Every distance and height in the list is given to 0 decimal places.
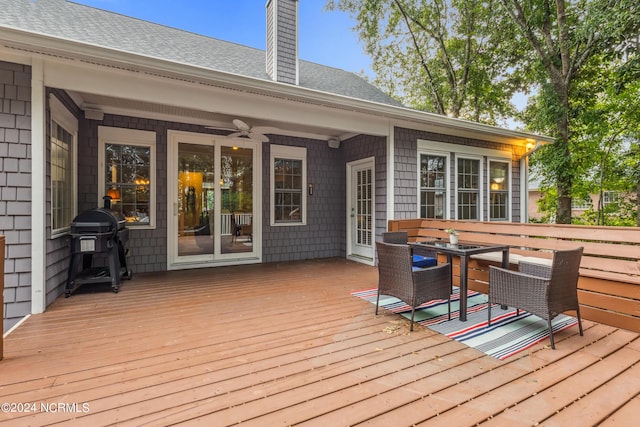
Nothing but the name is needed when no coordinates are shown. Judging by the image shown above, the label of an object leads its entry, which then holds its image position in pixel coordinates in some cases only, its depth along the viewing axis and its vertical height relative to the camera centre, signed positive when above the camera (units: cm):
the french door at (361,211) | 619 +4
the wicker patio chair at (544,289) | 258 -70
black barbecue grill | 373 -42
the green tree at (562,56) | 713 +409
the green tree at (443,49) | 1088 +664
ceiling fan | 498 +143
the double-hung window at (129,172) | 496 +69
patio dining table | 309 -42
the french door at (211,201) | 545 +23
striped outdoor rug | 254 -111
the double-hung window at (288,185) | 634 +61
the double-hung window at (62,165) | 359 +64
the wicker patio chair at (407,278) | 292 -68
